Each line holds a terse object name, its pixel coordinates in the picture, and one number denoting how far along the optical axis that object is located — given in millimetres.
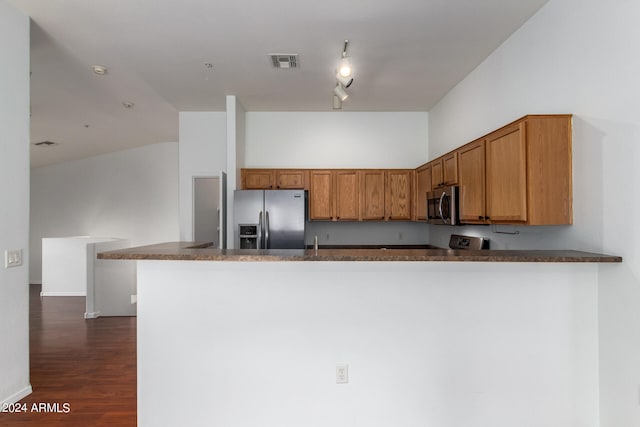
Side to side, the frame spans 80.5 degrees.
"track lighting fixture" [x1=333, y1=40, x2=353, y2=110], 3105
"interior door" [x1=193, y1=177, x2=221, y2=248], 5590
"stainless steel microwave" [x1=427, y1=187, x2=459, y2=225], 3658
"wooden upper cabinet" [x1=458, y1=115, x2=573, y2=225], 2402
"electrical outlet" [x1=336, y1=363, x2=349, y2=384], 2365
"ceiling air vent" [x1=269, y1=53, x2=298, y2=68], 3560
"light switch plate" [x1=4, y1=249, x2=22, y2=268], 2748
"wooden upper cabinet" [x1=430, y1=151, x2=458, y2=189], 3645
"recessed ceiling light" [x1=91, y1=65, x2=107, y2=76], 3885
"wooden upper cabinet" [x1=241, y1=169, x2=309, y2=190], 5199
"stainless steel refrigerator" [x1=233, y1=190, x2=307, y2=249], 4715
